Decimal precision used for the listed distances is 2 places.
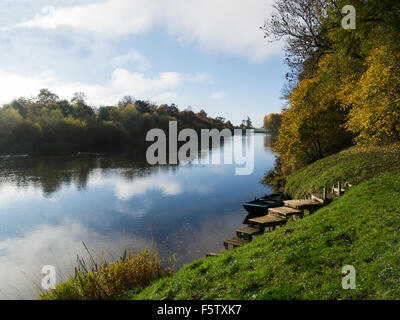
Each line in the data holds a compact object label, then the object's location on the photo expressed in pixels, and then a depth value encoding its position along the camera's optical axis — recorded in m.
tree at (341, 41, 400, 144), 12.30
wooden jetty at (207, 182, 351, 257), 12.06
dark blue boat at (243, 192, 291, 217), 17.67
